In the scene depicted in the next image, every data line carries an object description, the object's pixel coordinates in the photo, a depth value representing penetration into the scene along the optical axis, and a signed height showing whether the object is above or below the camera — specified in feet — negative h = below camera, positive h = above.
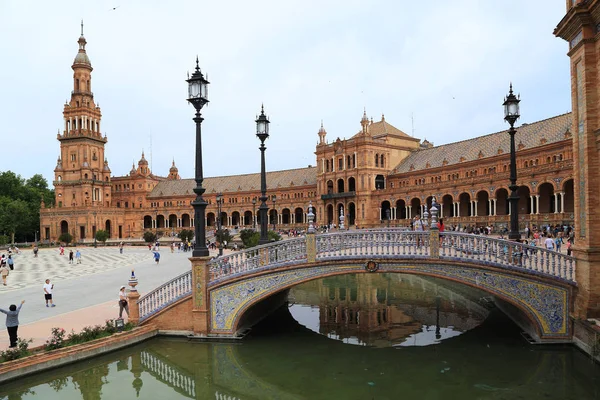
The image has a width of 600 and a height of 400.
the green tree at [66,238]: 216.54 -11.13
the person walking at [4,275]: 81.82 -10.47
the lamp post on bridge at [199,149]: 46.34 +6.30
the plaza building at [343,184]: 151.33 +12.08
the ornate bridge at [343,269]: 42.78 -6.01
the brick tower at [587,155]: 38.60 +4.17
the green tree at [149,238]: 209.26 -11.43
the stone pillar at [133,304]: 47.09 -9.28
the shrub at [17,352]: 36.65 -10.97
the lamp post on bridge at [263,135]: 56.22 +9.11
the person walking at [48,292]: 57.77 -9.65
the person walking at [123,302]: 47.90 -9.18
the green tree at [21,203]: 241.76 +6.79
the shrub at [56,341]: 39.65 -10.98
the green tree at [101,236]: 215.10 -10.41
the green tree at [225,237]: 151.12 -8.63
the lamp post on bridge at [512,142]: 49.24 +6.73
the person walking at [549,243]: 68.30 -5.80
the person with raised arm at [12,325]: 39.83 -9.40
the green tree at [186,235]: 174.60 -8.88
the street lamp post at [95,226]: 264.72 -7.08
